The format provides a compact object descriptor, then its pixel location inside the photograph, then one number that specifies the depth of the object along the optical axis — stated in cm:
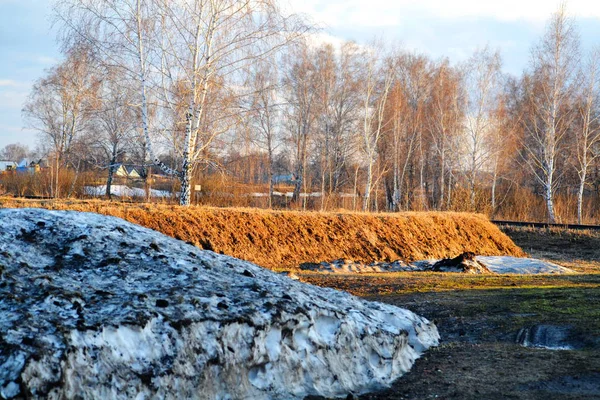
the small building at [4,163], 9562
